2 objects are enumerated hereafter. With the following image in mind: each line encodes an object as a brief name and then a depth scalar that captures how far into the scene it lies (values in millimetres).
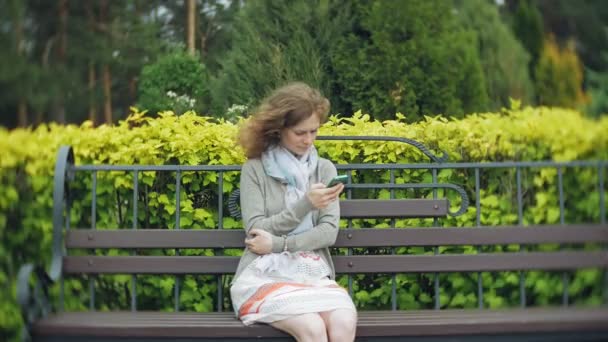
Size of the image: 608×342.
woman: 2879
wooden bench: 3031
